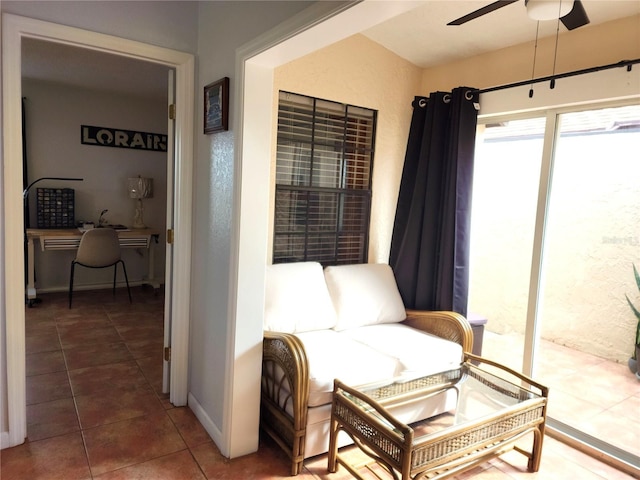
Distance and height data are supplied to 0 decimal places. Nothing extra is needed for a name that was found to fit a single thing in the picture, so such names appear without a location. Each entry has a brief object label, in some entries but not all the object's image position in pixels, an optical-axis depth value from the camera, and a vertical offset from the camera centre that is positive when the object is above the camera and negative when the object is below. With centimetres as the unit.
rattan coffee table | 177 -93
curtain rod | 222 +76
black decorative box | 485 -18
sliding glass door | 246 -25
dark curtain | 294 +3
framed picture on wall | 213 +45
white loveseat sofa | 211 -78
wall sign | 509 +65
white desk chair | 448 -57
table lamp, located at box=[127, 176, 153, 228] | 527 +4
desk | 450 -51
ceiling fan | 183 +86
